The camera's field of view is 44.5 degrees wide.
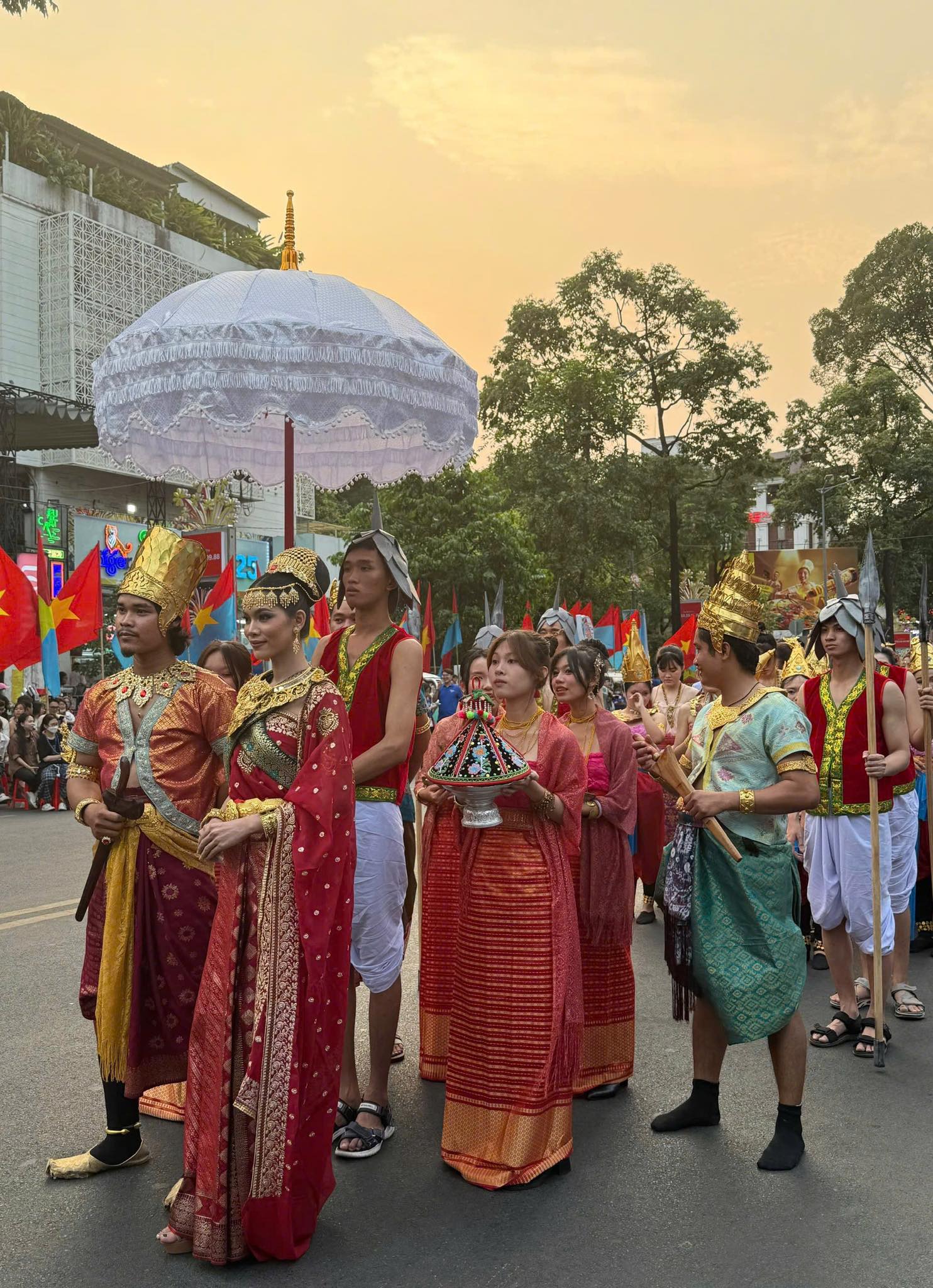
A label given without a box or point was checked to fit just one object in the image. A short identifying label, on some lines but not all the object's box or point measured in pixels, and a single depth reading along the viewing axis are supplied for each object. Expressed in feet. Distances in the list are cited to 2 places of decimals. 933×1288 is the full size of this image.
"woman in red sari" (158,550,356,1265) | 10.54
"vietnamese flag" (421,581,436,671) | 58.68
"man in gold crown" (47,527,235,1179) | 12.64
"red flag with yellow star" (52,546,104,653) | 42.11
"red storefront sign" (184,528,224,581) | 61.67
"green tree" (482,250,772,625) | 100.37
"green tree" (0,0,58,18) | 44.98
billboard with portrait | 121.80
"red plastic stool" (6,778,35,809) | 49.98
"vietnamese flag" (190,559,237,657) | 46.73
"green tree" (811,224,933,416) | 130.00
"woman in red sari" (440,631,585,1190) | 12.65
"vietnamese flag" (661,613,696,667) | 44.69
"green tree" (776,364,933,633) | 116.16
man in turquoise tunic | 12.95
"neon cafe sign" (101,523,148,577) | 103.19
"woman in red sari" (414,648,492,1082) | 15.49
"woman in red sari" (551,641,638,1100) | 15.55
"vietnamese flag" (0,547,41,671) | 38.99
